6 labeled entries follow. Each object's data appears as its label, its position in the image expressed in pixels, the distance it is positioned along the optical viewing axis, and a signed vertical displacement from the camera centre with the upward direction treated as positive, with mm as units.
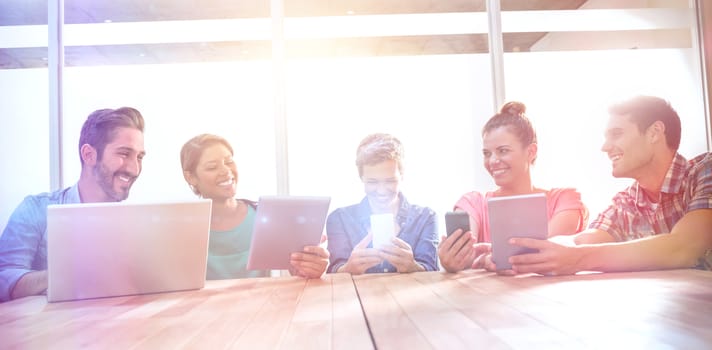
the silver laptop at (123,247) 1546 -128
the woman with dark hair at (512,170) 2533 +98
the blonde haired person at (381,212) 2645 -96
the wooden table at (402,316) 850 -256
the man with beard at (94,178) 2334 +152
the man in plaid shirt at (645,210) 1656 -113
